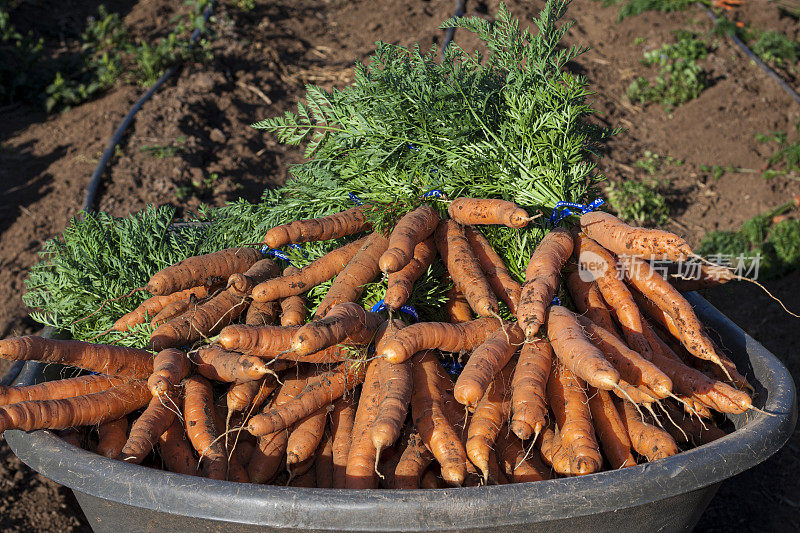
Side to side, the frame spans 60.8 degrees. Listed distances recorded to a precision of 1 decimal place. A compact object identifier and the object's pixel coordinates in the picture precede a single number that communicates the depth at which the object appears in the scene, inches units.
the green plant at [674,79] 292.2
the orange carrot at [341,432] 93.4
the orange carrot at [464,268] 103.2
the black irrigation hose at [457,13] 295.7
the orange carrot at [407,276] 101.6
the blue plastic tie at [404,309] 107.7
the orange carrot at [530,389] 90.6
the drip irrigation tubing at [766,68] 282.5
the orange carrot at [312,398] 93.6
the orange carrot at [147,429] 88.4
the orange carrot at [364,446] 88.8
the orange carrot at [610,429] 93.0
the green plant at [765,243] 207.0
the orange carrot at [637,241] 103.3
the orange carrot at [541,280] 96.7
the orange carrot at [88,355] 94.0
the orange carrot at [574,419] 86.6
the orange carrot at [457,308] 112.0
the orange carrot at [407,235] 101.0
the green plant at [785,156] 244.7
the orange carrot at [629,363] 90.0
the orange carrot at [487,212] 106.3
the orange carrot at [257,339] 95.1
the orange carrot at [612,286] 104.4
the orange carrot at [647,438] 88.0
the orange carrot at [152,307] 117.6
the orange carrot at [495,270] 108.2
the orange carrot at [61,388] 95.7
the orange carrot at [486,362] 90.3
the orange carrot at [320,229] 110.9
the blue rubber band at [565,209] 114.5
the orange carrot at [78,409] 87.8
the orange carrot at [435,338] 93.4
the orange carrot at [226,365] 94.6
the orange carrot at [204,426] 89.9
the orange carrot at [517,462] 89.7
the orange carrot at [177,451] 92.8
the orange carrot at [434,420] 87.7
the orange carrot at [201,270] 109.3
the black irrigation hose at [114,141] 206.2
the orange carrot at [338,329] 90.0
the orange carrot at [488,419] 88.3
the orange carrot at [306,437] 93.8
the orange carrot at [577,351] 88.0
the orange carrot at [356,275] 106.5
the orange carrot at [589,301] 105.7
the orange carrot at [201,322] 104.9
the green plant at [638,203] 227.8
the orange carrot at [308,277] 109.0
